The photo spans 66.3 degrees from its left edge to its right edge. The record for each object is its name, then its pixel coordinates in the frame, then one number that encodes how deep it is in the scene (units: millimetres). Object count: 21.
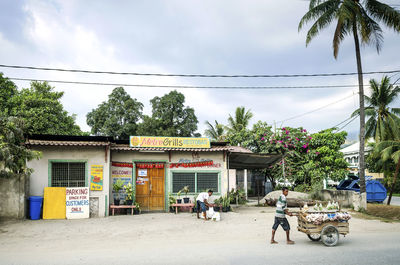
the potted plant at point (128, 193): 14414
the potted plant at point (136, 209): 14584
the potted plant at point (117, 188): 14281
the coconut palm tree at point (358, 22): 15422
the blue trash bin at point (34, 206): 12758
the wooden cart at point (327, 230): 8133
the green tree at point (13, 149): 11172
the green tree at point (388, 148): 18881
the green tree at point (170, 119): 37031
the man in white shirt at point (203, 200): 13055
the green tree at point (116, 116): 37219
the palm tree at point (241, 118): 34281
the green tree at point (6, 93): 27731
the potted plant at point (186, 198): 15320
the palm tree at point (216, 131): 37531
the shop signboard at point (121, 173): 14977
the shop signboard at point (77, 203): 13297
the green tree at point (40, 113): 26358
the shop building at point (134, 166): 13703
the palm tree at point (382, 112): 29502
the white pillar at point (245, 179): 25016
